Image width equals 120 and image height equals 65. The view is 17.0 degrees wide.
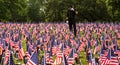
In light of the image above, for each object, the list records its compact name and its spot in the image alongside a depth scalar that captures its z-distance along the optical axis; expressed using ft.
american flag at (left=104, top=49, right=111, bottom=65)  43.27
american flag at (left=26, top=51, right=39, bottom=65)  40.16
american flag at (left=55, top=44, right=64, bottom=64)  48.31
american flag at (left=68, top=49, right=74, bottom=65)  46.74
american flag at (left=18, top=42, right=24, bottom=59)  55.98
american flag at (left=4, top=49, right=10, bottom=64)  46.02
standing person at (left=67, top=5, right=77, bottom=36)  97.85
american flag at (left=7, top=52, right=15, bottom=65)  43.06
